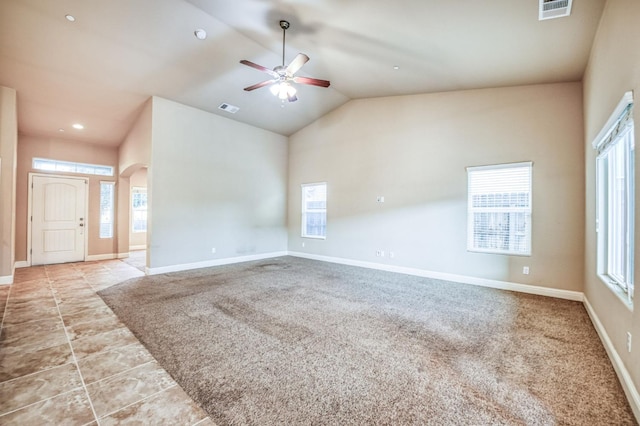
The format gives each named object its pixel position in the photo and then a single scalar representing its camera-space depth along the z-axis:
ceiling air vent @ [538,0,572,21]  2.69
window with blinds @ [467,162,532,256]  4.51
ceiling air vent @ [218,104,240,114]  6.13
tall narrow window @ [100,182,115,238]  7.38
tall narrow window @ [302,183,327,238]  7.39
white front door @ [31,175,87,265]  6.40
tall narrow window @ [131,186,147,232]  9.16
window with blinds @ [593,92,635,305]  2.18
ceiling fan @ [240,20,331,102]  3.56
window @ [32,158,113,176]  6.47
